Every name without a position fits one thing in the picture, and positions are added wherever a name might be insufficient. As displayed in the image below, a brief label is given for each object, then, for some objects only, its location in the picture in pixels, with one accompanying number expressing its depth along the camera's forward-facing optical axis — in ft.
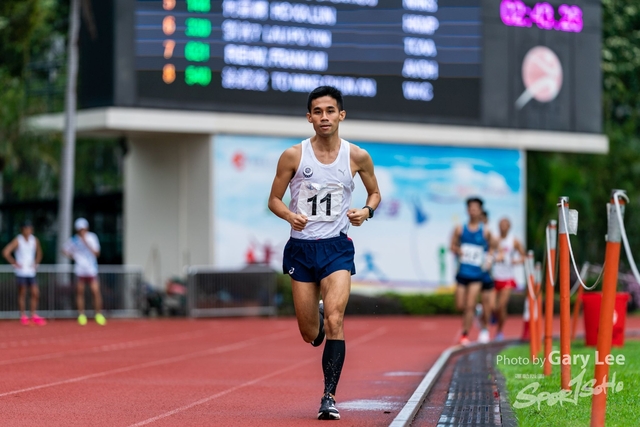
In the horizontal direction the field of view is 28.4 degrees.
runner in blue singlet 56.59
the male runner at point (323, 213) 28.86
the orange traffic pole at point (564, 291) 31.58
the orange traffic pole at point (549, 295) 36.29
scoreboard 86.38
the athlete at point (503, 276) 63.82
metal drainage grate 27.45
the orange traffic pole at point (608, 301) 21.03
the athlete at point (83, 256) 80.59
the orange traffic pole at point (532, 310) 43.73
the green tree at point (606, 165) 118.52
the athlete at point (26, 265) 79.77
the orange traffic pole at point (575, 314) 56.60
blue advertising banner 96.43
